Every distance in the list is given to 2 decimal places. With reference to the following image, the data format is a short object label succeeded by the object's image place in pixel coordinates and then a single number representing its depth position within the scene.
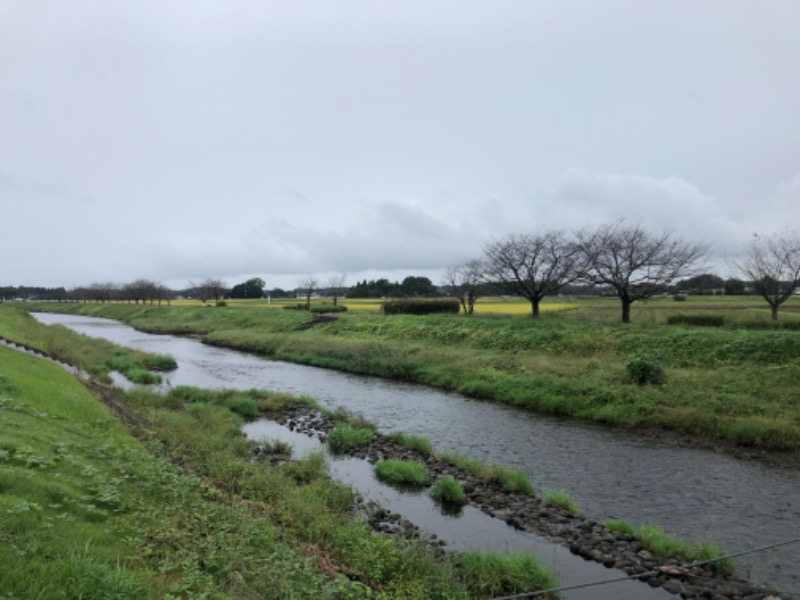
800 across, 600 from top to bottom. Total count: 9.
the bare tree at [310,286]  86.50
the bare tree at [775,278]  28.78
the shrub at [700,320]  28.03
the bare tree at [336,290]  111.56
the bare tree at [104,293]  140.25
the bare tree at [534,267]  40.53
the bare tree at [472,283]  47.72
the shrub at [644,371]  19.81
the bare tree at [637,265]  33.56
